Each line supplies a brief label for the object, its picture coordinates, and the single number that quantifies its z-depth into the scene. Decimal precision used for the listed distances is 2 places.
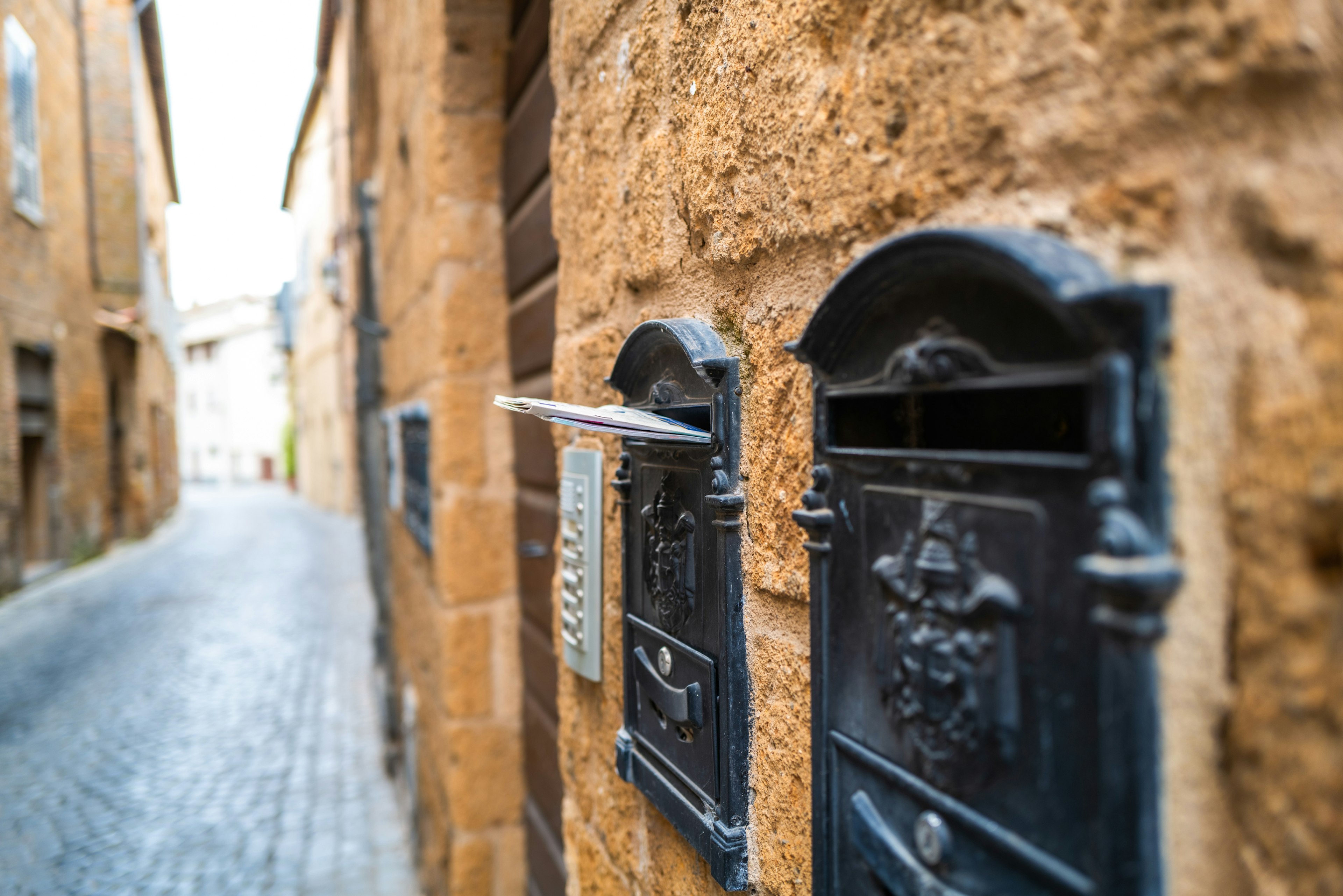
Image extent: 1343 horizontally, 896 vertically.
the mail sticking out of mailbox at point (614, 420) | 0.85
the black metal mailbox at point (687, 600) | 0.90
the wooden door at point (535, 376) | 2.22
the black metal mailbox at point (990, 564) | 0.42
